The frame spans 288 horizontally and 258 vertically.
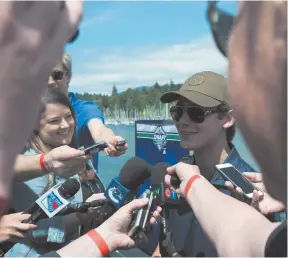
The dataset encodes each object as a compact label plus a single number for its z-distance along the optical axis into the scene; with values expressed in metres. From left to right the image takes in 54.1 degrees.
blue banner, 2.52
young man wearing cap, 1.51
